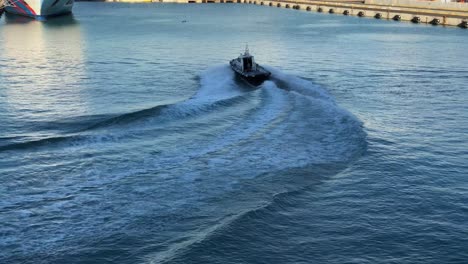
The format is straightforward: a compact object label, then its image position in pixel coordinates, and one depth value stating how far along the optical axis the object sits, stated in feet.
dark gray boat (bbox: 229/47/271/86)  216.54
